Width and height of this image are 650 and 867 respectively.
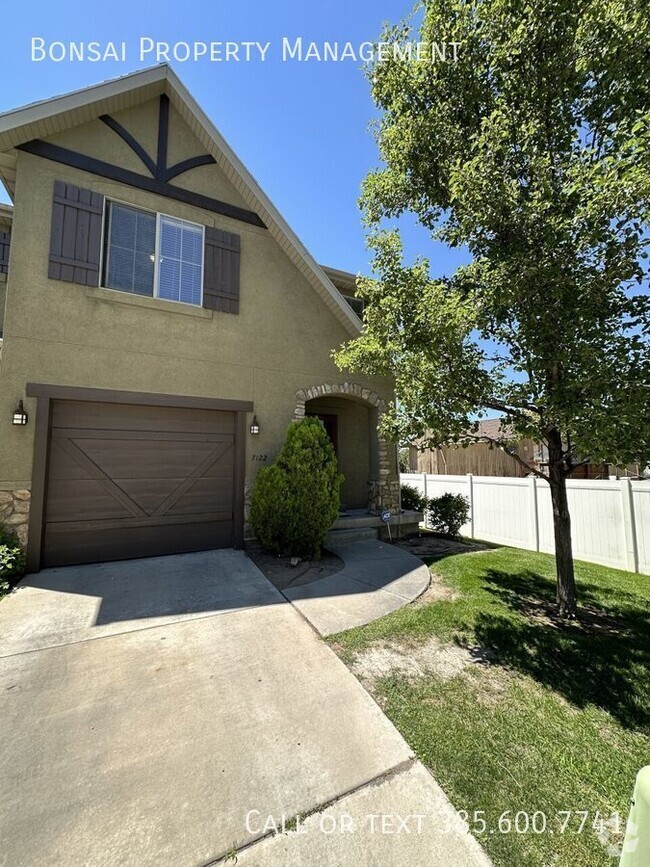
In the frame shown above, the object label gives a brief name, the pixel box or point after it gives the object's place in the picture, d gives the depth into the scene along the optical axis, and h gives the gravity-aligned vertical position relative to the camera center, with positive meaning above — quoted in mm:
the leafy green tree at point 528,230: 3727 +2591
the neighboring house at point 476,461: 17812 +213
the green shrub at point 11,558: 5359 -1367
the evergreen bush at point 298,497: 6680 -572
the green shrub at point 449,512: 9828 -1276
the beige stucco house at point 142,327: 6027 +2643
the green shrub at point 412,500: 10652 -1010
